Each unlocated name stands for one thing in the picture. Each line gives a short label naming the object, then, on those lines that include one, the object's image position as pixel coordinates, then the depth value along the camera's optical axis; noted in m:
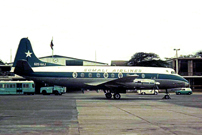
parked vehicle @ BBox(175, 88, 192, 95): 71.62
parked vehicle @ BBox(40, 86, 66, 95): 61.16
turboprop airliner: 40.66
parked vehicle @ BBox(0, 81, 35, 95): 59.03
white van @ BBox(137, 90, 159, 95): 72.51
